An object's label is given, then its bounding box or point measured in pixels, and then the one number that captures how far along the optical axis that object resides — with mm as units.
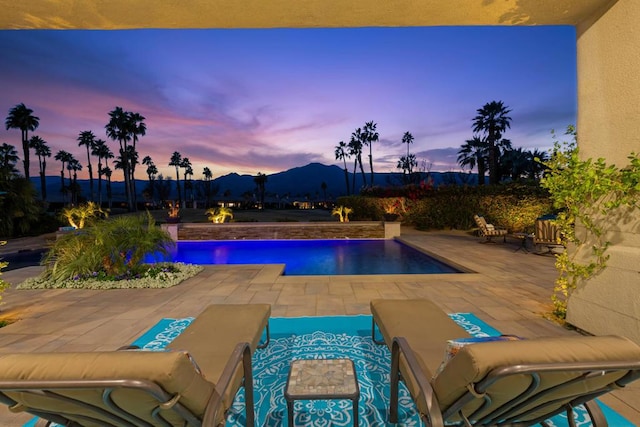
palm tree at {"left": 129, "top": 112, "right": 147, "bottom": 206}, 36844
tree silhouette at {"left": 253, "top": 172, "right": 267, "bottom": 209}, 66750
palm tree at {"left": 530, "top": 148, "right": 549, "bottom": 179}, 32078
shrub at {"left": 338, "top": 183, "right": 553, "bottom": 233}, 14883
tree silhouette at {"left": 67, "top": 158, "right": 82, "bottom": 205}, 54609
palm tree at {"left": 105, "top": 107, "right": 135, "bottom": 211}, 35844
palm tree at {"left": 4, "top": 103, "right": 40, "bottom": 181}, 29016
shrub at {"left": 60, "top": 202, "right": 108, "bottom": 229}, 10017
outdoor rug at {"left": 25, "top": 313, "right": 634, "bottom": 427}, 2166
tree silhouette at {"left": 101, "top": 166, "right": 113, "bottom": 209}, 62900
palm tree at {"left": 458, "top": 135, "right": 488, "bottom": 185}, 36156
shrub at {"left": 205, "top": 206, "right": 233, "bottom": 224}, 15422
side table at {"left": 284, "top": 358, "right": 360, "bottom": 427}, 1738
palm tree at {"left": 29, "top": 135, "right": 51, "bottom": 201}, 41562
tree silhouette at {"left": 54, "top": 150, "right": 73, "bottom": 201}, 53844
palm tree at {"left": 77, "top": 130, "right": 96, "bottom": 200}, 43406
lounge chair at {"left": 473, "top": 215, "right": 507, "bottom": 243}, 10812
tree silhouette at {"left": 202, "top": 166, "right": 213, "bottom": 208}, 73062
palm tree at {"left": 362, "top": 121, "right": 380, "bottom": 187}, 45981
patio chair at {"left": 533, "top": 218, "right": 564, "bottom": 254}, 7871
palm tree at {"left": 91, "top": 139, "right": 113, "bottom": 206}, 46469
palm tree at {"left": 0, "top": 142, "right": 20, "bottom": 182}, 15979
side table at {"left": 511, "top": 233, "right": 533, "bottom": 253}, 9233
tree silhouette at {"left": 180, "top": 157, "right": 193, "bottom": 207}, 65938
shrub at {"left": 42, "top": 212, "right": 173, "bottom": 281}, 5848
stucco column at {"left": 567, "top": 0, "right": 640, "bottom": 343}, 3109
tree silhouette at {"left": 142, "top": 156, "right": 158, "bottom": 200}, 65688
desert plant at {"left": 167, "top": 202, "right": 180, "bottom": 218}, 14201
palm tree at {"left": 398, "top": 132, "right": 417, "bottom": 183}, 50531
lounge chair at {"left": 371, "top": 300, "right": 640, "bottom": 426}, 1228
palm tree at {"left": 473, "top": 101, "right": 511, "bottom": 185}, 31531
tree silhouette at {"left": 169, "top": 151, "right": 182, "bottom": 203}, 61406
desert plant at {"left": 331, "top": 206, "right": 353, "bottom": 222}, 16172
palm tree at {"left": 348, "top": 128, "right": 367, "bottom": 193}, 47281
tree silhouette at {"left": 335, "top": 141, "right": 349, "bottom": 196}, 53778
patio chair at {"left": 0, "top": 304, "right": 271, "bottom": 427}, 1126
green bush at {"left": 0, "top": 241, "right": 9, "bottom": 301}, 3734
